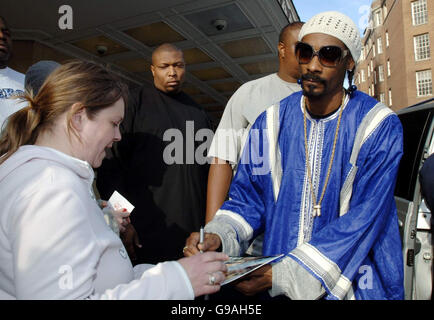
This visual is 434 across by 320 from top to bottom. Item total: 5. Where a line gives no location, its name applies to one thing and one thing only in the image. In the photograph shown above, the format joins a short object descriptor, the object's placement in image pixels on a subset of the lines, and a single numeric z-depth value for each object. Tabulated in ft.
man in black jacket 8.46
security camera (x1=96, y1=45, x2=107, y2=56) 23.54
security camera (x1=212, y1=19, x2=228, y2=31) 20.86
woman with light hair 3.00
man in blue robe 4.66
